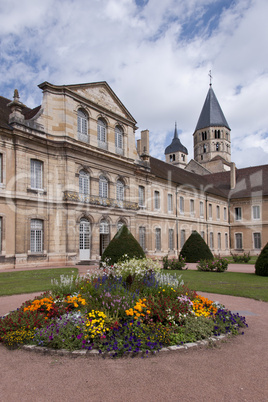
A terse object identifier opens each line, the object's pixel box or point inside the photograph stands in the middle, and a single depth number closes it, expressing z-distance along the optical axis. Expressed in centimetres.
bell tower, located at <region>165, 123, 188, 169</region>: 7238
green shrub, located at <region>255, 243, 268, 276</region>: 1415
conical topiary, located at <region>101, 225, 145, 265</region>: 1502
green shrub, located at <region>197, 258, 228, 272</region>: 1603
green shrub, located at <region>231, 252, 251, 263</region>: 2264
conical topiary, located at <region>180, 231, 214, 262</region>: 2092
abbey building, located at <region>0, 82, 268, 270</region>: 1742
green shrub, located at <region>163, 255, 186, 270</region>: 1704
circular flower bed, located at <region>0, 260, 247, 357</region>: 464
